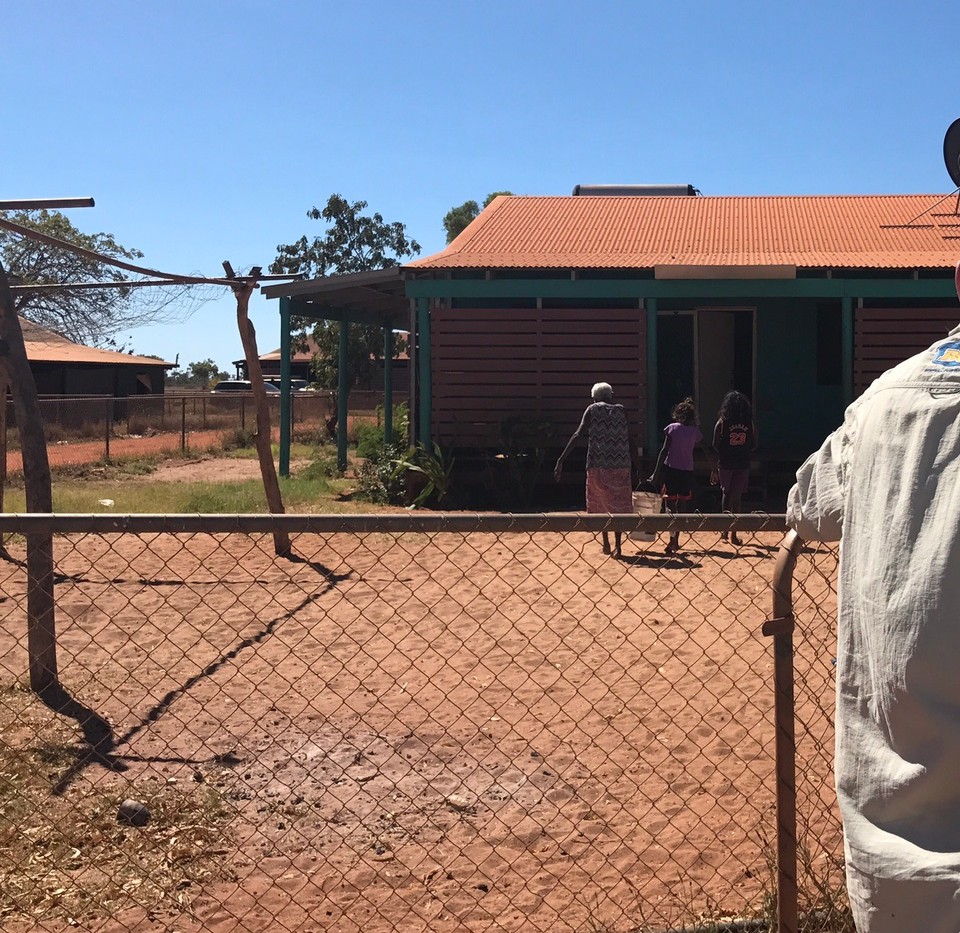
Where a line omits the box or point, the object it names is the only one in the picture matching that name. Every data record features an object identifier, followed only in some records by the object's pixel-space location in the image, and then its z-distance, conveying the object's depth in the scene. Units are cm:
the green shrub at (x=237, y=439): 2516
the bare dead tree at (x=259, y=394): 1001
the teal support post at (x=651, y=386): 1366
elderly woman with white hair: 958
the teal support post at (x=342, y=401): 1755
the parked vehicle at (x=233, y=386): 4972
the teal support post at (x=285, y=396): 1602
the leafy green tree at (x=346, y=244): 3184
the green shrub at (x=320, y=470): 1673
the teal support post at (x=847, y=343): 1352
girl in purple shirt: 999
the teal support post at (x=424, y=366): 1398
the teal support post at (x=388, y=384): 1884
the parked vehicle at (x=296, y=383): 4438
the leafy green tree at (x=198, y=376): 8306
